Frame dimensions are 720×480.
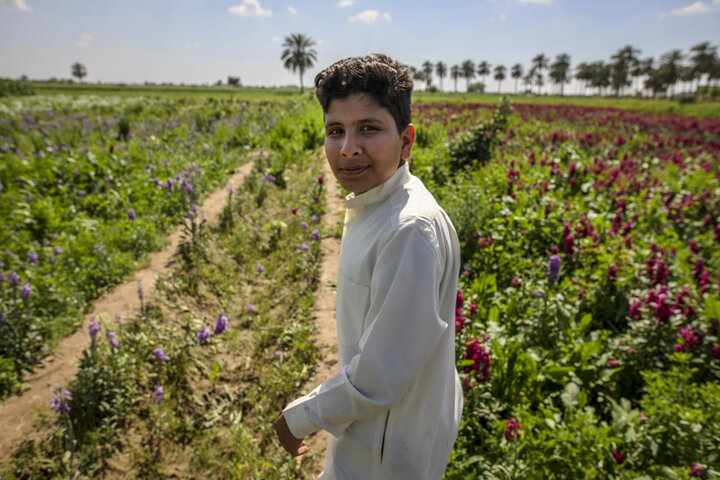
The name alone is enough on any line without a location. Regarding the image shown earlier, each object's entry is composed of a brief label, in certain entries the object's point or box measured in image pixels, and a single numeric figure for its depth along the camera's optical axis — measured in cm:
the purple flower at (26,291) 330
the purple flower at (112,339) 294
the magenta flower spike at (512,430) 221
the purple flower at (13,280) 340
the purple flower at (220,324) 300
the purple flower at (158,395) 272
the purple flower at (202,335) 308
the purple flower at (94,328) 275
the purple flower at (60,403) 247
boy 93
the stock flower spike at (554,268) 317
